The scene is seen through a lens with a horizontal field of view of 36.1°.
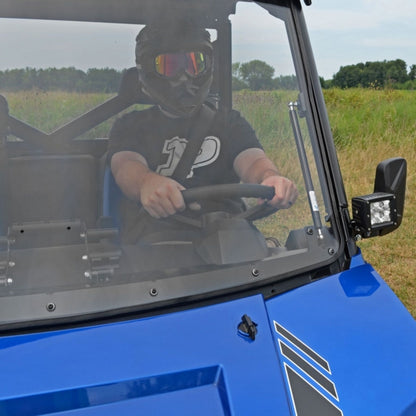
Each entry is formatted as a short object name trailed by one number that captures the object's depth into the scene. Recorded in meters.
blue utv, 1.44
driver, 1.83
